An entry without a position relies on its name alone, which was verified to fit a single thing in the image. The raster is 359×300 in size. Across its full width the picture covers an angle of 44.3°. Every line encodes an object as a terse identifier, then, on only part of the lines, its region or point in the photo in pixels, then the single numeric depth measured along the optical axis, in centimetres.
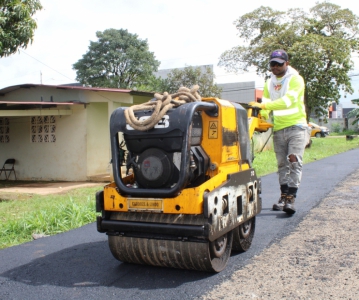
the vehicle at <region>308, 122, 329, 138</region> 4244
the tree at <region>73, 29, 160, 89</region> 4144
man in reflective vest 555
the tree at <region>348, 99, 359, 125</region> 4673
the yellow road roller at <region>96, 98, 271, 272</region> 332
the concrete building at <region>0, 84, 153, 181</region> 1265
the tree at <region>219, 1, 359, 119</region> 2320
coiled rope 342
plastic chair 1455
